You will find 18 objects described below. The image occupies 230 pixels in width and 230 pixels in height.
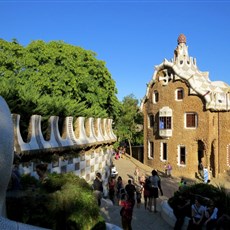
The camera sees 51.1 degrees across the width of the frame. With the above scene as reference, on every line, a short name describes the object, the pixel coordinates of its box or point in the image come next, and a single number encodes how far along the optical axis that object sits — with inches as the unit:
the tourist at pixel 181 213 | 265.2
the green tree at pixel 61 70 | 654.1
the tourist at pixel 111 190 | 422.2
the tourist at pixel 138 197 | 376.1
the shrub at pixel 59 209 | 150.7
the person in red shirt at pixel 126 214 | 244.9
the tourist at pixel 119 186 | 444.1
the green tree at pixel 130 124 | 1126.7
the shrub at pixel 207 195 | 284.9
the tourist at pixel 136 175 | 637.6
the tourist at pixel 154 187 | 338.8
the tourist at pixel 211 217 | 239.6
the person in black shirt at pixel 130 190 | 279.8
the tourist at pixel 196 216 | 241.7
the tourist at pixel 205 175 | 665.3
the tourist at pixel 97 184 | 335.0
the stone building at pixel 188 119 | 835.1
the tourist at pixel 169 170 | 831.3
